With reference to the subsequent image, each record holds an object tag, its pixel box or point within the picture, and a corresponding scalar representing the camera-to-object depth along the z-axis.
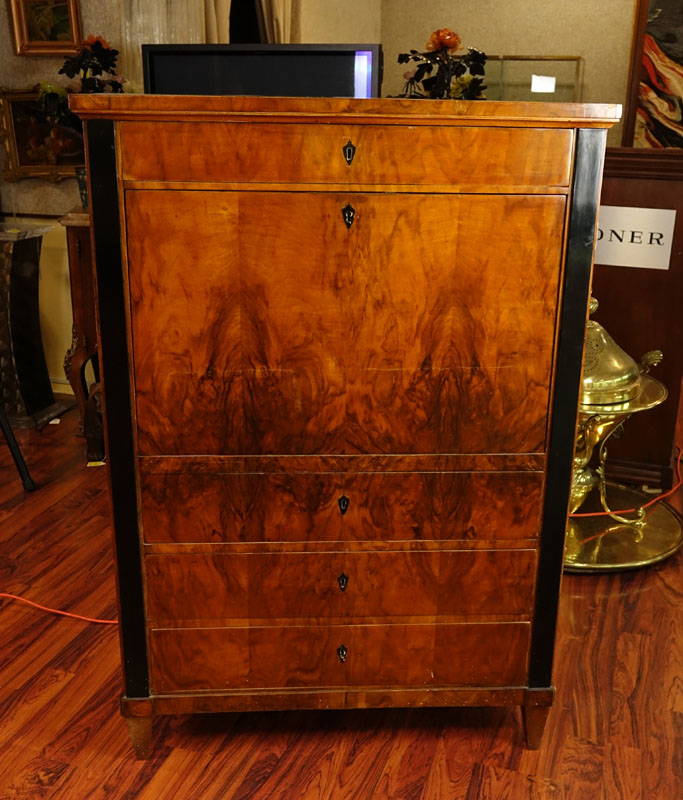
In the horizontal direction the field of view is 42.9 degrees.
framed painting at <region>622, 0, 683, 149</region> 5.48
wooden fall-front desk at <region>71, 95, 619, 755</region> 1.65
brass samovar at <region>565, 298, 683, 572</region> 2.81
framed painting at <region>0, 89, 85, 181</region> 4.05
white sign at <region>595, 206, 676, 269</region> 3.22
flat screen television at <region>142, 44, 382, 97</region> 1.97
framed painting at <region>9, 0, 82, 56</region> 3.90
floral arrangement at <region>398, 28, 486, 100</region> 3.45
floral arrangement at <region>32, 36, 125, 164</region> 3.46
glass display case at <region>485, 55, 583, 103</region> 6.21
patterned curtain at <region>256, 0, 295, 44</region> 4.07
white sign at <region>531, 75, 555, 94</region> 6.23
